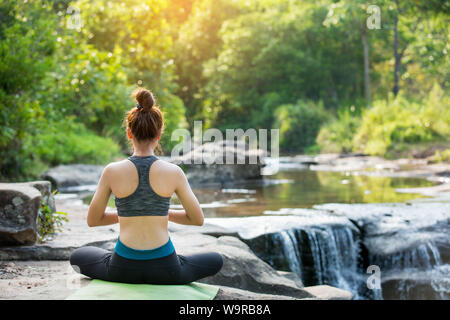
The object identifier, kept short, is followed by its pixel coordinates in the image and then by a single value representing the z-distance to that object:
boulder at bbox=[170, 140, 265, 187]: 12.72
